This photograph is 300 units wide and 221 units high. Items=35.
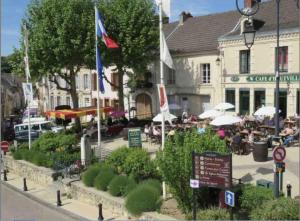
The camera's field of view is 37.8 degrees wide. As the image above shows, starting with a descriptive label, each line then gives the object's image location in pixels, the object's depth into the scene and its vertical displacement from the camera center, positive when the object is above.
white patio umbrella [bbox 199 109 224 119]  24.46 -1.36
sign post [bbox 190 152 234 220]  10.72 -2.02
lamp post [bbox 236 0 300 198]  11.12 -0.34
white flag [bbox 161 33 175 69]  13.90 +1.09
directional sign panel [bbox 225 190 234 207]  10.46 -2.61
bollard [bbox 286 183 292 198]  12.24 -2.82
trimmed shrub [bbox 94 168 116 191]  14.88 -3.01
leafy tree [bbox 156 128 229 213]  11.79 -1.98
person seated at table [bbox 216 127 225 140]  19.85 -1.98
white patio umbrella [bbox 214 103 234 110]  26.72 -1.00
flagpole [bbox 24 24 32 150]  23.34 +2.29
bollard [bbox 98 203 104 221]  12.98 -3.69
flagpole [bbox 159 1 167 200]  13.52 +0.63
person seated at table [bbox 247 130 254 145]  19.73 -2.23
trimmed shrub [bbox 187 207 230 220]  10.84 -3.11
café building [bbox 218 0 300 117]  25.67 +1.52
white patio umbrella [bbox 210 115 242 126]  20.47 -1.43
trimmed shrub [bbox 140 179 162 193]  13.66 -2.93
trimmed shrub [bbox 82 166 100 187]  15.59 -3.03
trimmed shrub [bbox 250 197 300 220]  9.95 -2.78
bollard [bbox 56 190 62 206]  15.38 -3.86
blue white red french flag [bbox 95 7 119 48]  19.11 +2.67
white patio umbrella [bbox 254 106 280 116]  22.69 -1.13
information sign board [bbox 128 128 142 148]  20.34 -2.17
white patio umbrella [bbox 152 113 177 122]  23.61 -1.54
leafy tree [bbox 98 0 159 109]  29.61 +4.11
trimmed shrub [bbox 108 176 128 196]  14.02 -3.05
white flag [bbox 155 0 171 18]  13.79 +2.68
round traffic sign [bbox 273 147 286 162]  11.01 -1.64
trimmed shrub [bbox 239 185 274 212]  11.05 -2.73
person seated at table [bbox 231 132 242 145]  18.94 -2.15
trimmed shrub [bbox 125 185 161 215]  12.09 -3.08
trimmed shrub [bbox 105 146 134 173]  16.01 -2.49
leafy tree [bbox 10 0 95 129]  28.14 +3.65
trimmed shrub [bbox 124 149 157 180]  15.03 -2.62
